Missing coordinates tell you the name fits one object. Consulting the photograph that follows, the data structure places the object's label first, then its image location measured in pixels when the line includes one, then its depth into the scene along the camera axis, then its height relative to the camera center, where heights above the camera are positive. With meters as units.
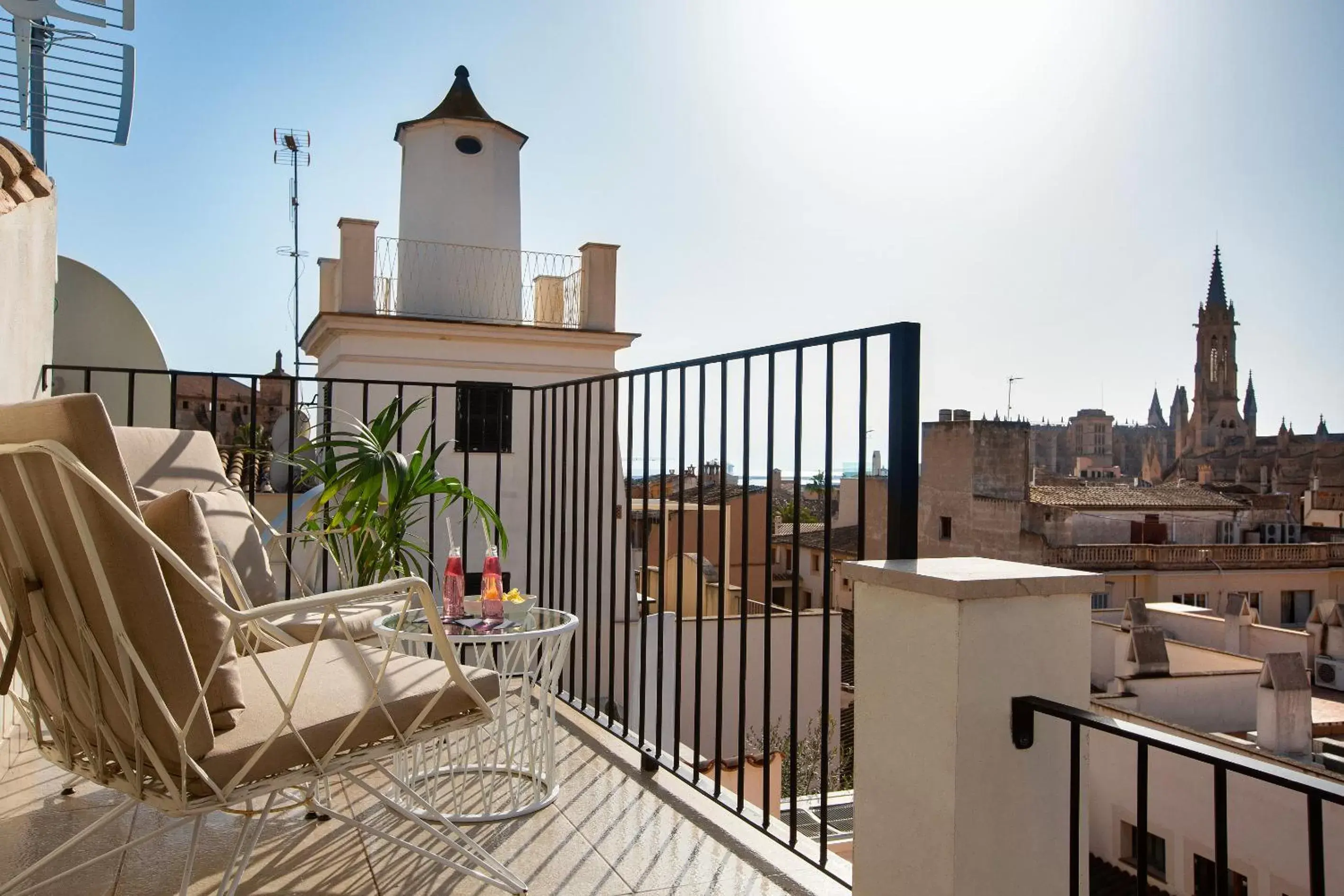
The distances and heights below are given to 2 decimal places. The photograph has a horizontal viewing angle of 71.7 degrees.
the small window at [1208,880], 11.23 -4.89
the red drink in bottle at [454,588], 2.32 -0.28
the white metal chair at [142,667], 1.30 -0.30
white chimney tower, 14.30 +4.09
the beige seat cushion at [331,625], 2.38 -0.39
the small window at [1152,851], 12.00 -4.82
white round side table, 2.26 -0.70
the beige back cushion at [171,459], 2.51 +0.04
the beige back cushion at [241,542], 2.45 -0.18
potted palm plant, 2.92 -0.06
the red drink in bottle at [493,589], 2.34 -0.28
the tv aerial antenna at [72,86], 3.96 +1.66
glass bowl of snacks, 2.42 -0.33
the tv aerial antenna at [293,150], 13.95 +4.93
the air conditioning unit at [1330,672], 20.72 -4.06
